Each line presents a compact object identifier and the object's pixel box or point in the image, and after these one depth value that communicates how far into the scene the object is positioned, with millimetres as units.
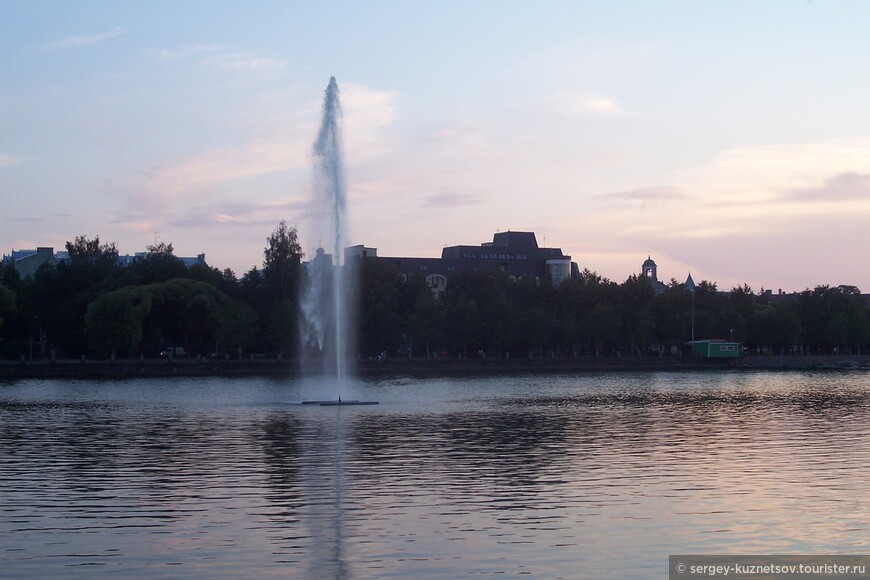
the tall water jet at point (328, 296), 54125
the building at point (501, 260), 167375
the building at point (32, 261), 146125
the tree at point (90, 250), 123519
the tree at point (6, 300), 95375
